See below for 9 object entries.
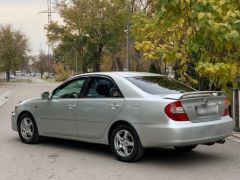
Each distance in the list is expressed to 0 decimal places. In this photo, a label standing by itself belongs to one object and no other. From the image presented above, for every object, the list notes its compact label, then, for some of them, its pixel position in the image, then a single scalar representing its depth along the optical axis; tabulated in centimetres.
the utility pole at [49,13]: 6824
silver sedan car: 763
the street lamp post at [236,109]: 1128
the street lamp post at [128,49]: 3381
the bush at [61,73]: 7631
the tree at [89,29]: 5100
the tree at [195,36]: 916
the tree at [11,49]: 7375
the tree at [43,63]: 12447
